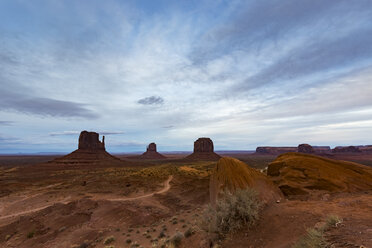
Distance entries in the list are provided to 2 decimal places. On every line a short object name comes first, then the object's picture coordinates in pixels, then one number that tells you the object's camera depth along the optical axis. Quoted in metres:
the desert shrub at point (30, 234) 14.84
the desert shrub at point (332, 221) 5.23
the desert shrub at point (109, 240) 12.09
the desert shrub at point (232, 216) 7.24
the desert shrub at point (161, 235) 11.72
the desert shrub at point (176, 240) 9.11
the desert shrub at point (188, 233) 9.79
